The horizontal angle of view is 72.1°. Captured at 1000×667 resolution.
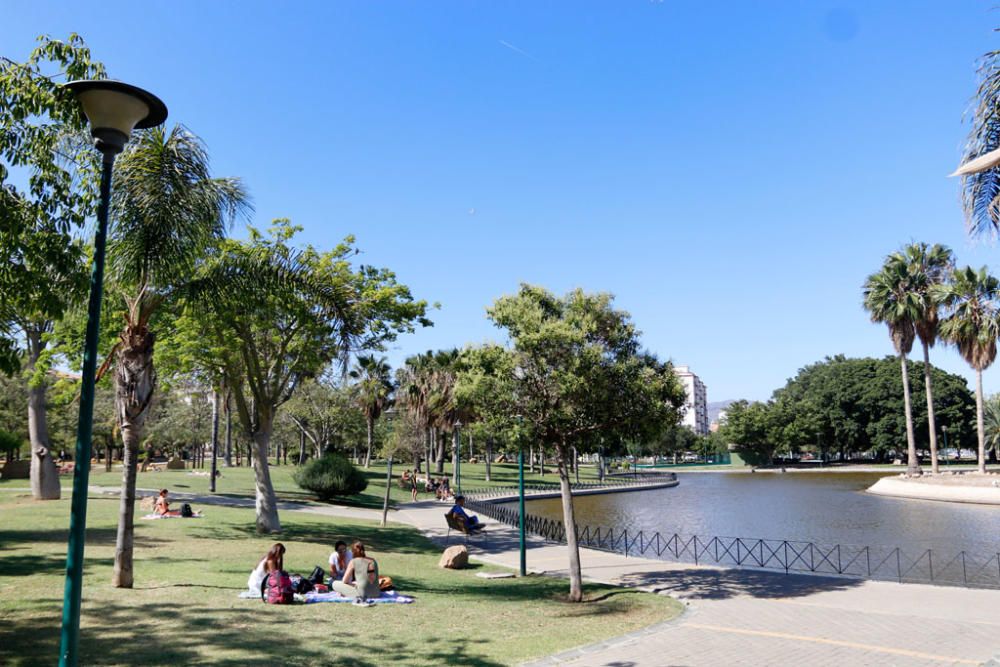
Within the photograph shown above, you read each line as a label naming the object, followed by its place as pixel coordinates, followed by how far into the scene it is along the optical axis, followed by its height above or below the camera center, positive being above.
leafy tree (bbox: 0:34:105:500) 8.44 +3.02
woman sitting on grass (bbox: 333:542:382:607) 12.07 -2.87
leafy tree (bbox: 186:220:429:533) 16.70 +2.82
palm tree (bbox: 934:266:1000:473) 46.62 +6.72
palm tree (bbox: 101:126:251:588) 12.28 +3.30
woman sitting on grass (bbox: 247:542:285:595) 11.86 -2.53
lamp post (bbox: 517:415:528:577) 16.33 -3.01
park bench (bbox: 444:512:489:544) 22.97 -3.57
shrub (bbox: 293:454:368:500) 32.34 -2.71
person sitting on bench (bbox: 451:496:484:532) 23.09 -3.35
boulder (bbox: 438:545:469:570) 17.16 -3.49
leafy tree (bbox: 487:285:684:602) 13.52 +0.80
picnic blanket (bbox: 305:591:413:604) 11.99 -3.12
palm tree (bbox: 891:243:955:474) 51.53 +10.43
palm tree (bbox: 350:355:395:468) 50.27 +1.97
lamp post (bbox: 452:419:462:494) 44.51 -3.08
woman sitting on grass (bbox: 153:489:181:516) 21.90 -2.68
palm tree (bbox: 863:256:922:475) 52.19 +8.47
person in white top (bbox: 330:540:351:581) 13.37 -2.74
